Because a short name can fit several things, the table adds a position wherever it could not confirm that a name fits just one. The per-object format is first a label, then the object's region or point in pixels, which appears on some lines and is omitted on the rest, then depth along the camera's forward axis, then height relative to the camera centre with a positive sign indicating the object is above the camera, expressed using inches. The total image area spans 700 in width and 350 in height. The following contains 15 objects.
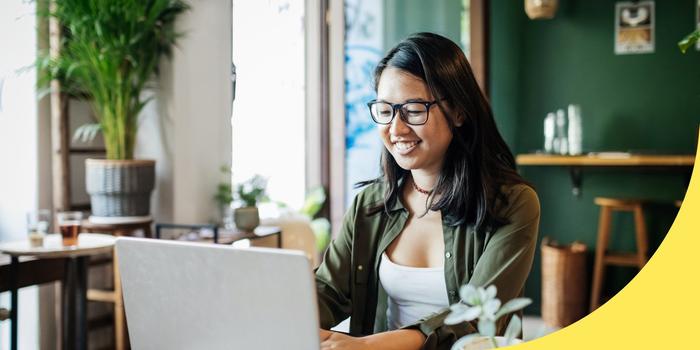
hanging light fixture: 173.6 +34.8
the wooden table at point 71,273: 94.9 -19.0
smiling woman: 52.5 -5.3
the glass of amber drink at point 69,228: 101.9 -11.8
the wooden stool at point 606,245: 172.7 -24.7
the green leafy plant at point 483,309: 24.1 -5.7
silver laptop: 30.3 -6.8
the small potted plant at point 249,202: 132.2 -10.7
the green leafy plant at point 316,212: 177.0 -17.3
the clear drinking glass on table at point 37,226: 98.7 -11.4
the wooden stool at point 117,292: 121.2 -25.7
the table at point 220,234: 125.2 -16.4
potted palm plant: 117.0 +13.1
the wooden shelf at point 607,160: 164.4 -3.3
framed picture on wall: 182.9 +31.5
